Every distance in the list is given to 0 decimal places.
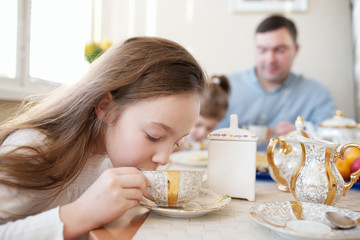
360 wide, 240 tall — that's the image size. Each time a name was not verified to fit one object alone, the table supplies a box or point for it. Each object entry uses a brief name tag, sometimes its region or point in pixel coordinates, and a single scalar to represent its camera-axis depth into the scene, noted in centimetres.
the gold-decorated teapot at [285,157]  91
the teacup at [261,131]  202
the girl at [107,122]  77
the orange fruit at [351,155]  100
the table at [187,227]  57
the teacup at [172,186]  69
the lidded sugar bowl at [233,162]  85
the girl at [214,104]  279
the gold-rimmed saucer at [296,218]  53
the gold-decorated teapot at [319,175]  73
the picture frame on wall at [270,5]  281
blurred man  279
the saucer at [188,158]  141
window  170
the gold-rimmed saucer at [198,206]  66
